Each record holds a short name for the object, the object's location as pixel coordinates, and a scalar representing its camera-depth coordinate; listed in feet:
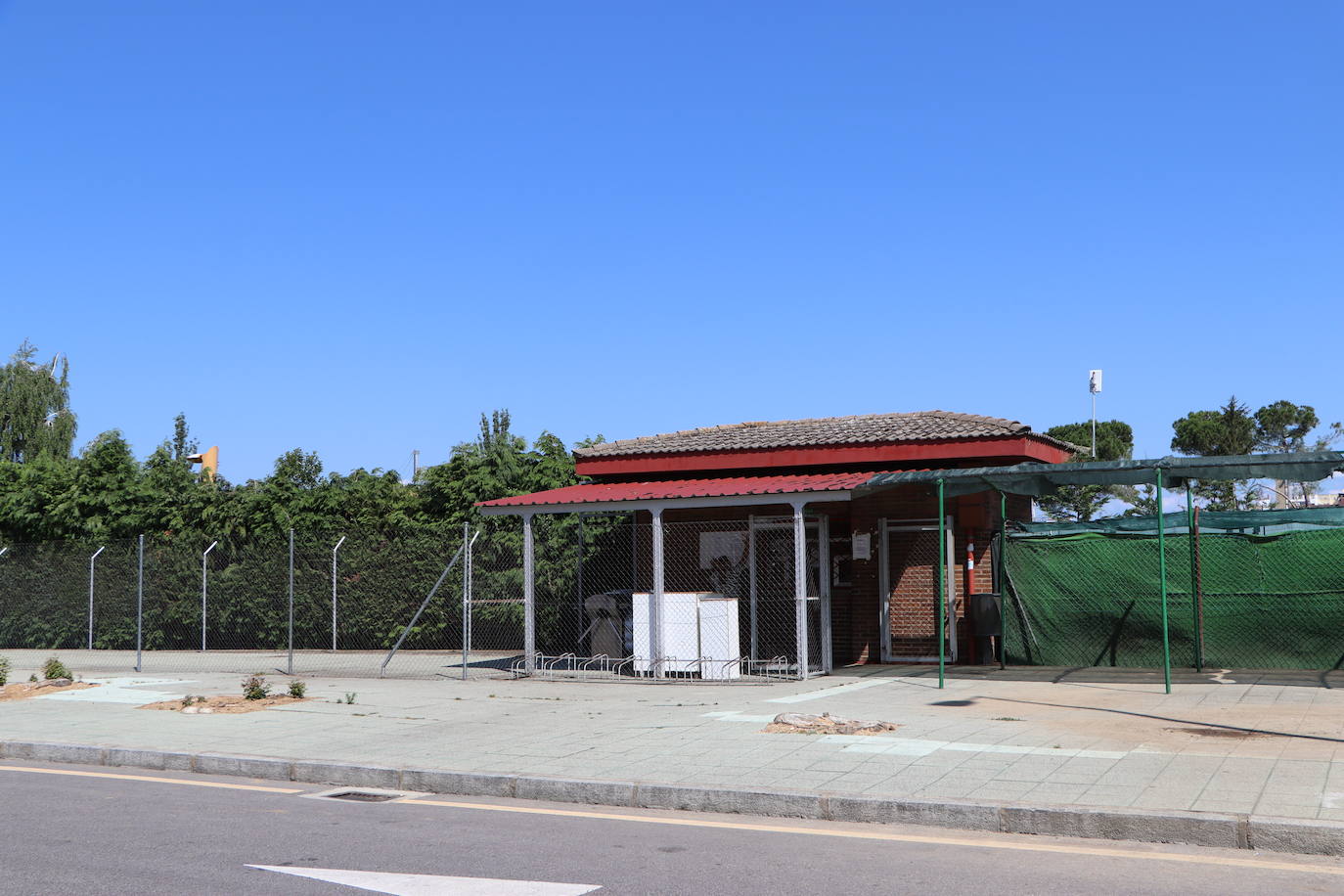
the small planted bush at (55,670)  57.26
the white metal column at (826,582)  57.47
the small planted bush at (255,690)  49.06
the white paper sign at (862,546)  62.28
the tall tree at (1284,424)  192.65
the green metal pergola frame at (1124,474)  48.26
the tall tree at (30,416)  165.89
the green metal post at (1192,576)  52.42
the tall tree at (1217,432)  188.14
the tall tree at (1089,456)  123.13
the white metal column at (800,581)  53.93
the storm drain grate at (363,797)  30.47
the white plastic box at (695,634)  57.93
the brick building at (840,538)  60.75
